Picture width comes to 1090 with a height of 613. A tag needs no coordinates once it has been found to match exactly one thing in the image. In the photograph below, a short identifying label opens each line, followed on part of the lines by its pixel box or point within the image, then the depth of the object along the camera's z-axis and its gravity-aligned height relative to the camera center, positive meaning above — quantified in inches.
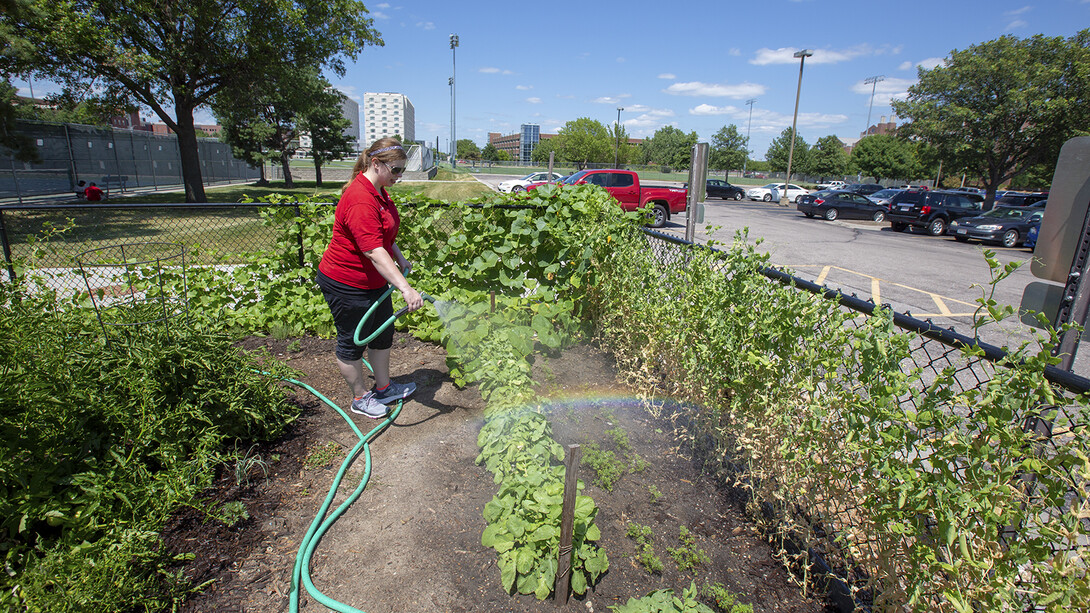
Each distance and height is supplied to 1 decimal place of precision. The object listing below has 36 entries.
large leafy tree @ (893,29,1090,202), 836.0 +146.2
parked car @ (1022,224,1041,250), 578.2 -45.5
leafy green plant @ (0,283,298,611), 68.5 -42.7
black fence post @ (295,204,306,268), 169.0 -18.4
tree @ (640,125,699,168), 2992.9 +228.9
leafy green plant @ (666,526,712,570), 79.4 -55.5
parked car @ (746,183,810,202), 1374.6 -12.9
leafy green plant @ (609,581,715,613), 65.5 -51.6
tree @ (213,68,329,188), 653.3 +94.8
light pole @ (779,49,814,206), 1257.4 +229.7
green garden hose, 72.7 -56.0
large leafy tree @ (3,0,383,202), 499.5 +128.2
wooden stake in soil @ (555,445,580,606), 65.0 -43.5
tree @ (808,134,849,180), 2449.6 +133.7
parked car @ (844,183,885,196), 1237.9 +2.7
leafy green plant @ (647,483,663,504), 94.1 -54.3
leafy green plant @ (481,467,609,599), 71.2 -48.5
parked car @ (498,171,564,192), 1081.1 +0.9
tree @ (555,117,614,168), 2770.7 +199.4
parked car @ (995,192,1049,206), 806.3 -8.9
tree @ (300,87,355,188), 1251.2 +98.8
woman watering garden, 105.7 -18.1
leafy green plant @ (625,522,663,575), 78.5 -55.2
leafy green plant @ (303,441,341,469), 105.0 -55.9
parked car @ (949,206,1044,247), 623.5 -39.0
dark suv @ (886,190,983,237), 729.0 -24.1
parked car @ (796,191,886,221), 897.5 -30.7
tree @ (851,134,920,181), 2242.9 +127.4
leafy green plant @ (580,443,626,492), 97.0 -52.8
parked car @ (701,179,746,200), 1368.1 -12.9
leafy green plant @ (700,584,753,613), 70.4 -55.5
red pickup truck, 611.8 -11.3
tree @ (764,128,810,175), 2586.1 +161.3
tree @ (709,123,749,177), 2605.8 +171.2
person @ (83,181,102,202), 578.2 -28.7
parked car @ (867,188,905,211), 987.8 -12.0
